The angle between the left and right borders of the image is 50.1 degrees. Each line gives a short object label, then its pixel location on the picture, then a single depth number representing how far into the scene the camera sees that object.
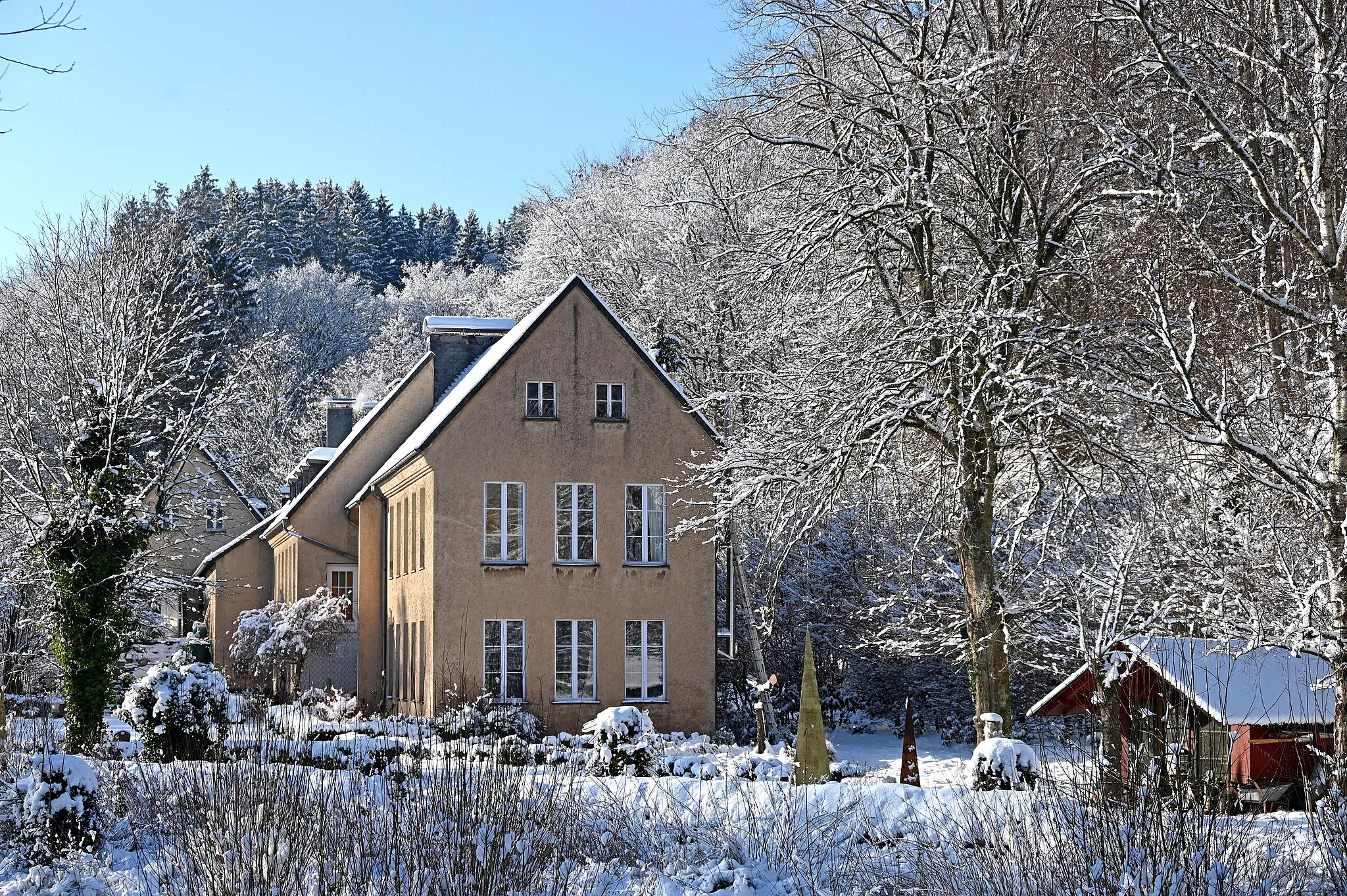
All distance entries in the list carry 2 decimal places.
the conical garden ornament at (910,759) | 19.72
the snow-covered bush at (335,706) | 30.45
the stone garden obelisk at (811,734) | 21.72
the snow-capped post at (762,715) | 25.73
